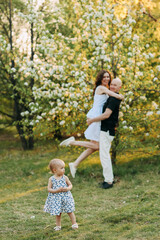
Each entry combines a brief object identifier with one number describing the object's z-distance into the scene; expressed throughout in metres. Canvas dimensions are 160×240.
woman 6.59
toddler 4.23
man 6.32
